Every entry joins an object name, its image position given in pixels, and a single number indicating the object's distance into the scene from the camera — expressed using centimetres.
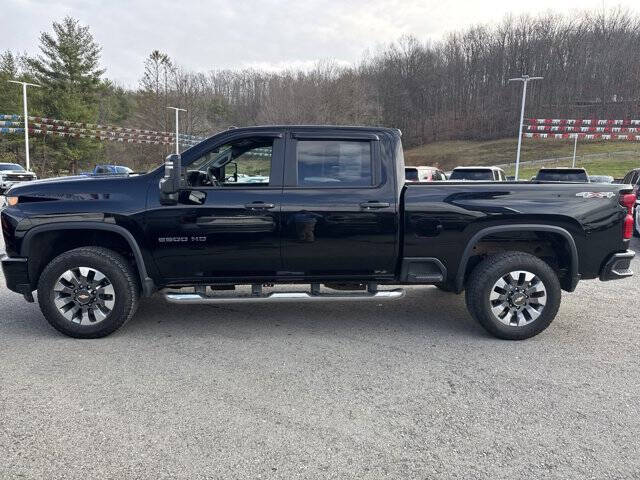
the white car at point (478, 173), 1346
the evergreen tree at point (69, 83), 4116
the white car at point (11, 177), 2331
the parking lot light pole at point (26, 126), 3098
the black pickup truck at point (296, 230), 440
